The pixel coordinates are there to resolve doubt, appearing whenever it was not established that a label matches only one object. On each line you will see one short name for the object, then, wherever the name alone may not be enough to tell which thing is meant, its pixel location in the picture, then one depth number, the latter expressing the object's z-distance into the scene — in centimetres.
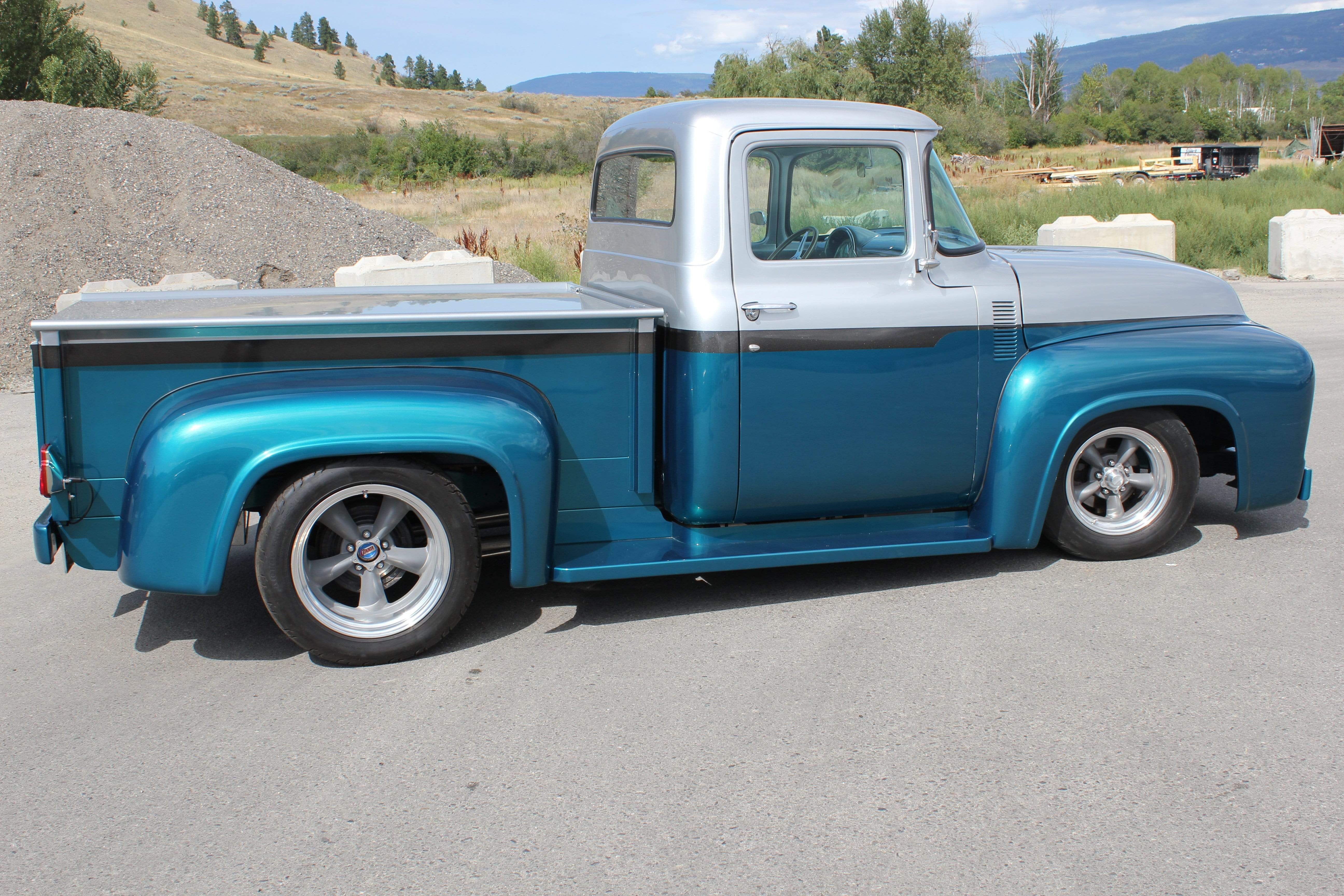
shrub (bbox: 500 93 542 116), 9681
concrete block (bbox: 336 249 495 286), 1047
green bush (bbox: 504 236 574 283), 1463
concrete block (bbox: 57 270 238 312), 983
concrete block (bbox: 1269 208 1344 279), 1454
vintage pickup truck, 365
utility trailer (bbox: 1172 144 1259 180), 3575
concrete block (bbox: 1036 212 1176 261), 1365
